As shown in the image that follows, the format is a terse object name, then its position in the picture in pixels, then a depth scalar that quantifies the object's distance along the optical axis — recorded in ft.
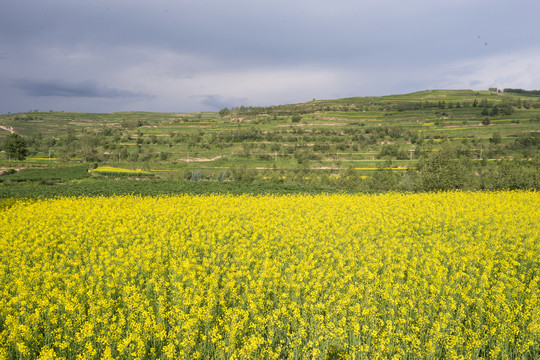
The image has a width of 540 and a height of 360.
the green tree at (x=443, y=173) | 88.12
